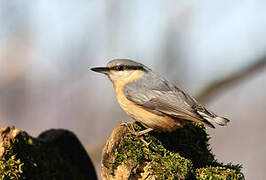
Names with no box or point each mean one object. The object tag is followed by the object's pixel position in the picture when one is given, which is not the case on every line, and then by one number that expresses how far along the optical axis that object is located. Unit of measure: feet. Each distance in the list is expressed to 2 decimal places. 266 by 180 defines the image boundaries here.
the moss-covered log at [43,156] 15.33
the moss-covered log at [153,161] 13.74
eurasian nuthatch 18.24
